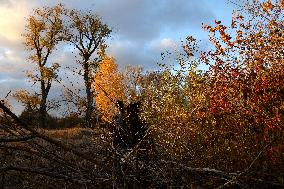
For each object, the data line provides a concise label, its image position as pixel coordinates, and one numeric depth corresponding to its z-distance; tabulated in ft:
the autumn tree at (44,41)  160.66
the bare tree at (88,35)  163.63
